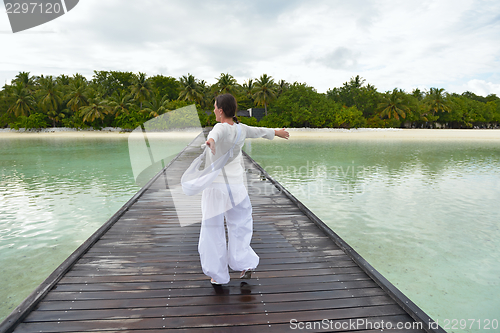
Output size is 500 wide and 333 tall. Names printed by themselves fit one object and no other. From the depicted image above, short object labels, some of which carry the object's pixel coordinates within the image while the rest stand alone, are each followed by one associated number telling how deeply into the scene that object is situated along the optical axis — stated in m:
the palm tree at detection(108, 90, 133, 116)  40.44
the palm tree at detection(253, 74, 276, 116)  44.84
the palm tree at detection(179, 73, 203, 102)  44.03
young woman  2.42
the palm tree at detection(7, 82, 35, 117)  41.22
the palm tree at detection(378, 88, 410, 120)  46.17
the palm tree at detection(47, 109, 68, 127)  41.97
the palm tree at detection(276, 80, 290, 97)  50.44
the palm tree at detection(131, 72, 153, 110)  42.65
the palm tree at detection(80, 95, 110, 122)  39.22
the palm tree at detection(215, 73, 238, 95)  45.22
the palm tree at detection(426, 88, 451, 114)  49.86
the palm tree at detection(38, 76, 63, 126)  41.19
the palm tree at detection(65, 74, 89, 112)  40.91
